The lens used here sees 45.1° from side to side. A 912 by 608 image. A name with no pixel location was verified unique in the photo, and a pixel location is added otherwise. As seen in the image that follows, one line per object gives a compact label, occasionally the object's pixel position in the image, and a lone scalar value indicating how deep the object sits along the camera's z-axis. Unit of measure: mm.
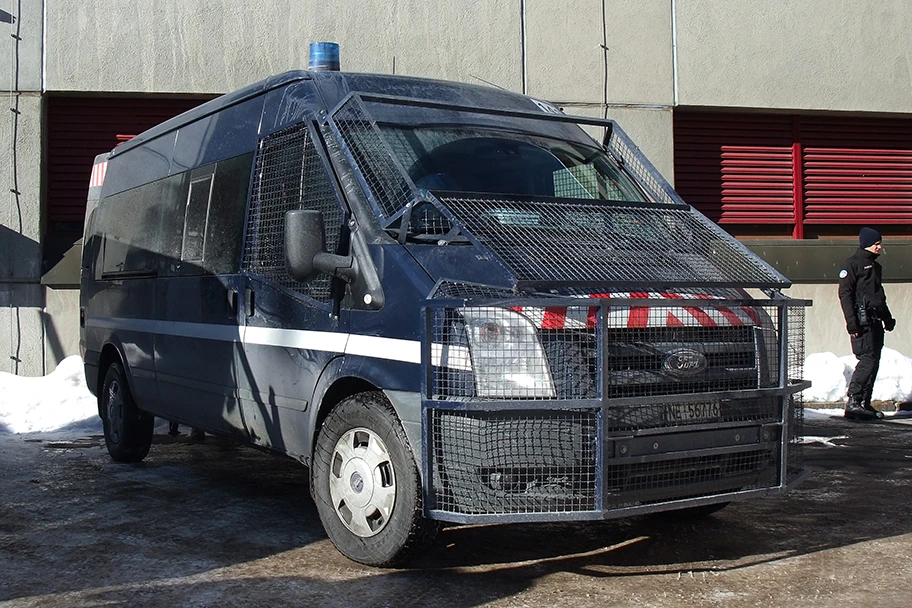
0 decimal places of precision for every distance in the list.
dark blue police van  4496
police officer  10789
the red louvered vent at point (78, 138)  12273
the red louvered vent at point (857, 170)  14352
